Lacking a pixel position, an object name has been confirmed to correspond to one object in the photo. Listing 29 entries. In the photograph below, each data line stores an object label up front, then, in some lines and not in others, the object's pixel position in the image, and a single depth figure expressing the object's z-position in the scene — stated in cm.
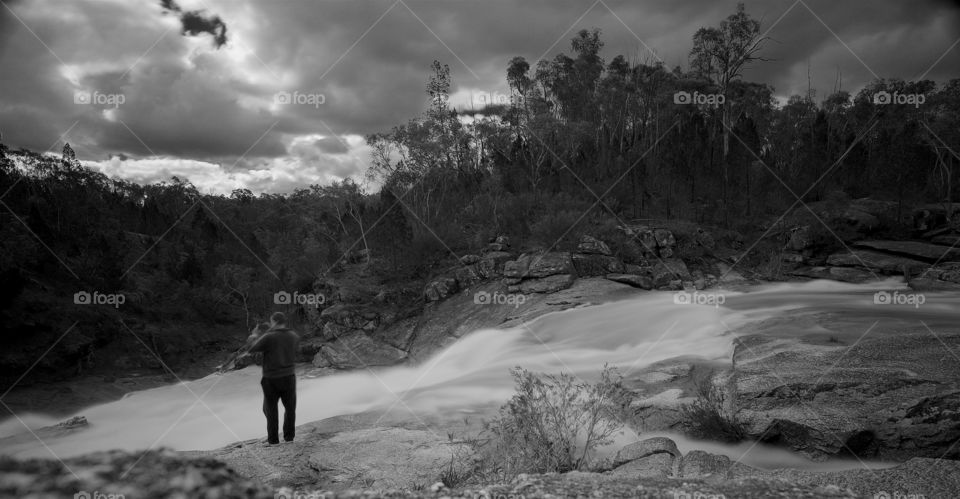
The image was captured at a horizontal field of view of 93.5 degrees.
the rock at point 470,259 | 2333
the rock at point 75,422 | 1399
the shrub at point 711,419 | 650
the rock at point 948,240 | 2159
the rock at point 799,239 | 2302
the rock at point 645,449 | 565
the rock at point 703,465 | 482
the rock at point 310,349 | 2109
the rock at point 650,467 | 491
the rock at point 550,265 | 2059
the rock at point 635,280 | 1969
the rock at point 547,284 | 1972
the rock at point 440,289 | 2205
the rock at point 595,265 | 2089
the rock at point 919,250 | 1980
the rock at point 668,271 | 2048
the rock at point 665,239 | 2289
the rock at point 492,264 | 2205
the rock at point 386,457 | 538
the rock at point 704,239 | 2383
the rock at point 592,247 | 2150
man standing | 647
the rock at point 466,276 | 2230
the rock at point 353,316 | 2178
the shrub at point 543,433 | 527
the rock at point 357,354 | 1944
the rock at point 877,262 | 1942
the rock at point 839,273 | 1970
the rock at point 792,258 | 2242
